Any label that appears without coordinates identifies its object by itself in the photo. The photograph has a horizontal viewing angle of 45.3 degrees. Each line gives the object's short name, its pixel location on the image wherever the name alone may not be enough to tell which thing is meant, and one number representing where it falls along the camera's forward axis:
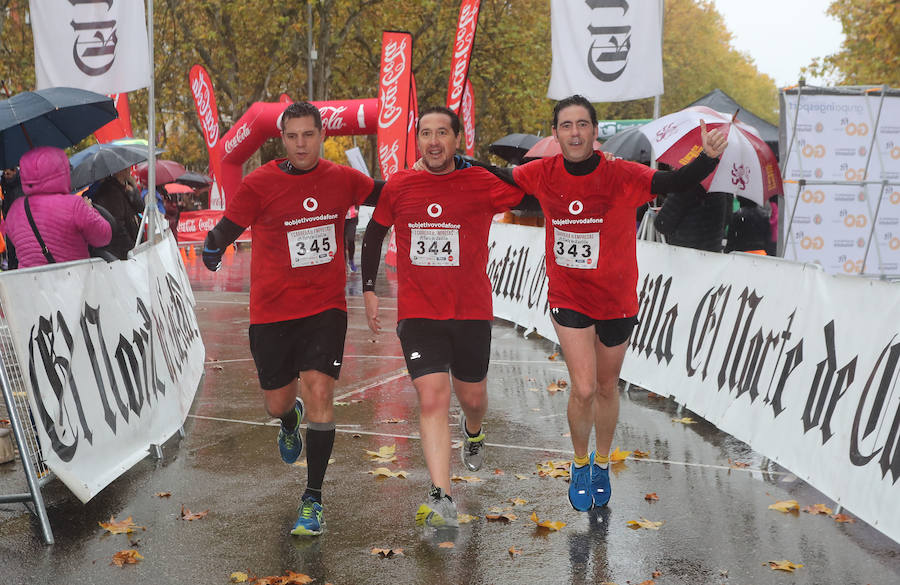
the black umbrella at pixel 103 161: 10.21
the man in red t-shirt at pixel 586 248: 5.75
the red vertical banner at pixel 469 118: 23.76
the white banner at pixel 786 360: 5.58
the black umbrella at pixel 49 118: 7.18
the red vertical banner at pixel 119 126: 14.64
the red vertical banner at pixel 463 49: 17.41
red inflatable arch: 22.12
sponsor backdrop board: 11.87
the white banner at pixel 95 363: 5.46
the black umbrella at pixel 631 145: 12.58
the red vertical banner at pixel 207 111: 23.12
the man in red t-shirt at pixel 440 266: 5.63
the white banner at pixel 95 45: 9.69
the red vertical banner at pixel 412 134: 19.80
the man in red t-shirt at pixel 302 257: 5.59
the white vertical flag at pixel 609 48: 12.00
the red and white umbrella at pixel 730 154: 9.81
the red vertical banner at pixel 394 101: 18.48
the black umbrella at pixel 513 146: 19.56
